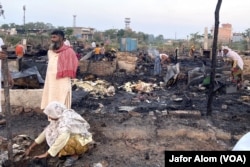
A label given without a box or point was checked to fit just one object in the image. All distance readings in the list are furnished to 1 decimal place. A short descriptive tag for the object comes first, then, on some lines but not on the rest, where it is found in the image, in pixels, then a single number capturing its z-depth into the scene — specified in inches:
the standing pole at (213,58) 275.9
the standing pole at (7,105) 176.4
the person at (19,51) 560.7
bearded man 235.3
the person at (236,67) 431.4
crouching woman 179.9
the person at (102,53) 597.1
